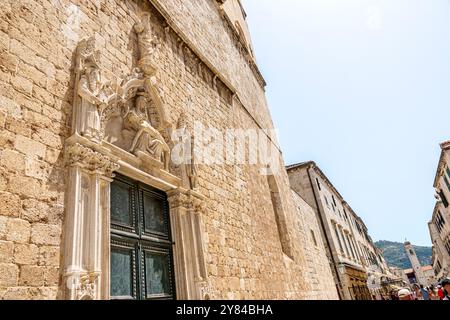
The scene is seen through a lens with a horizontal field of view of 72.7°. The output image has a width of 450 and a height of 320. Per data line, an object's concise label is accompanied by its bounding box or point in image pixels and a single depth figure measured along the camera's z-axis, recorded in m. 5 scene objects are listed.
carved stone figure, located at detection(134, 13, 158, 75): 4.60
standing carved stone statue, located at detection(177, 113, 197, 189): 4.91
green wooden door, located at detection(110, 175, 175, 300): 3.42
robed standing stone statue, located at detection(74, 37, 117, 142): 3.19
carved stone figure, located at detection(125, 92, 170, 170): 4.15
